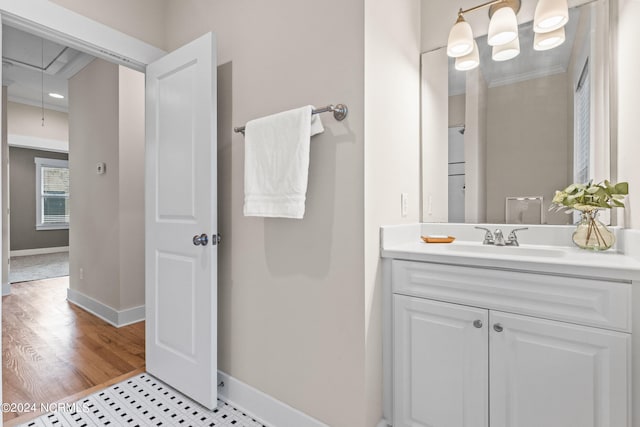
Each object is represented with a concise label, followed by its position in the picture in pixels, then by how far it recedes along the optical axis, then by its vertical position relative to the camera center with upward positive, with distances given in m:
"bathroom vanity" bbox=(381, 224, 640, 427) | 1.02 -0.45
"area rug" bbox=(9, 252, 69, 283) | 4.93 -0.97
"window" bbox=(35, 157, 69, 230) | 7.23 +0.43
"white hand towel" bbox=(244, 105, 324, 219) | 1.40 +0.23
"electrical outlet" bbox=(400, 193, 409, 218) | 1.69 +0.05
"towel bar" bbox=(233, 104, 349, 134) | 1.36 +0.43
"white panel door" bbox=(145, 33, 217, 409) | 1.72 -0.04
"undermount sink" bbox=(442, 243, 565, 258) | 1.44 -0.18
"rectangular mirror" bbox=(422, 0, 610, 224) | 1.47 +0.44
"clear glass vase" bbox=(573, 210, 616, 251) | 1.33 -0.09
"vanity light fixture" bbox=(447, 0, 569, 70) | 1.46 +0.87
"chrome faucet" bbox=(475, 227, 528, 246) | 1.58 -0.13
